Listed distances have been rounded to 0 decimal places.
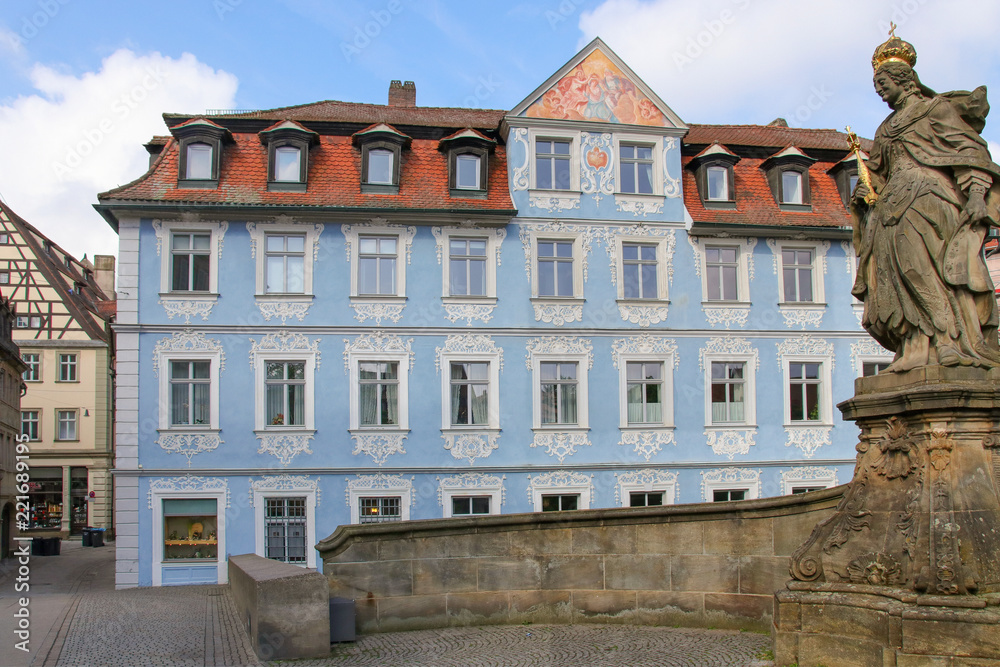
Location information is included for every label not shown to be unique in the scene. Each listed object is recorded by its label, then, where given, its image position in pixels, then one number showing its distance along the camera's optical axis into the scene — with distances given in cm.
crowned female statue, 712
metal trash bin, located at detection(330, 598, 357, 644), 970
